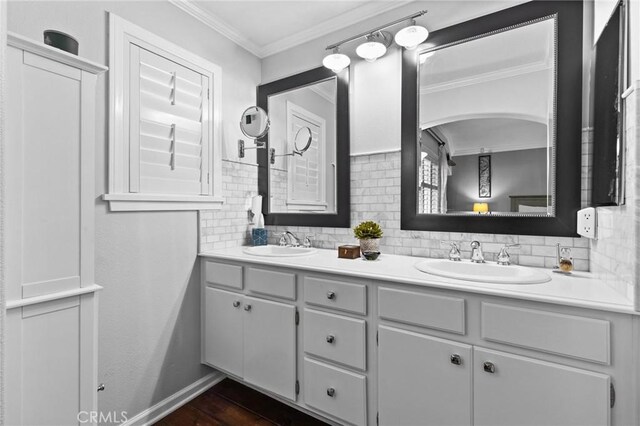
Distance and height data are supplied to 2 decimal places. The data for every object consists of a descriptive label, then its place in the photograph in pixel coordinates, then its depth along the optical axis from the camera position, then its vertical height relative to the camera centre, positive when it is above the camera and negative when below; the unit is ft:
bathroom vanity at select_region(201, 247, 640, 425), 3.51 -1.92
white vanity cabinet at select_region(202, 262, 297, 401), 5.86 -2.57
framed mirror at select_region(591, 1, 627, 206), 3.82 +1.39
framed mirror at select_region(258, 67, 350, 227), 7.61 +1.64
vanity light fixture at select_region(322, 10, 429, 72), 6.26 +3.72
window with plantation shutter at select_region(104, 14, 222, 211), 5.68 +1.83
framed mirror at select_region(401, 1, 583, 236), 5.20 +1.71
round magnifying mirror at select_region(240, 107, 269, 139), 7.88 +2.33
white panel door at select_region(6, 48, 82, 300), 3.57 +0.44
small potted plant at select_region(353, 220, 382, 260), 6.21 -0.53
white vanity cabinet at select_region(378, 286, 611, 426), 3.53 -2.06
